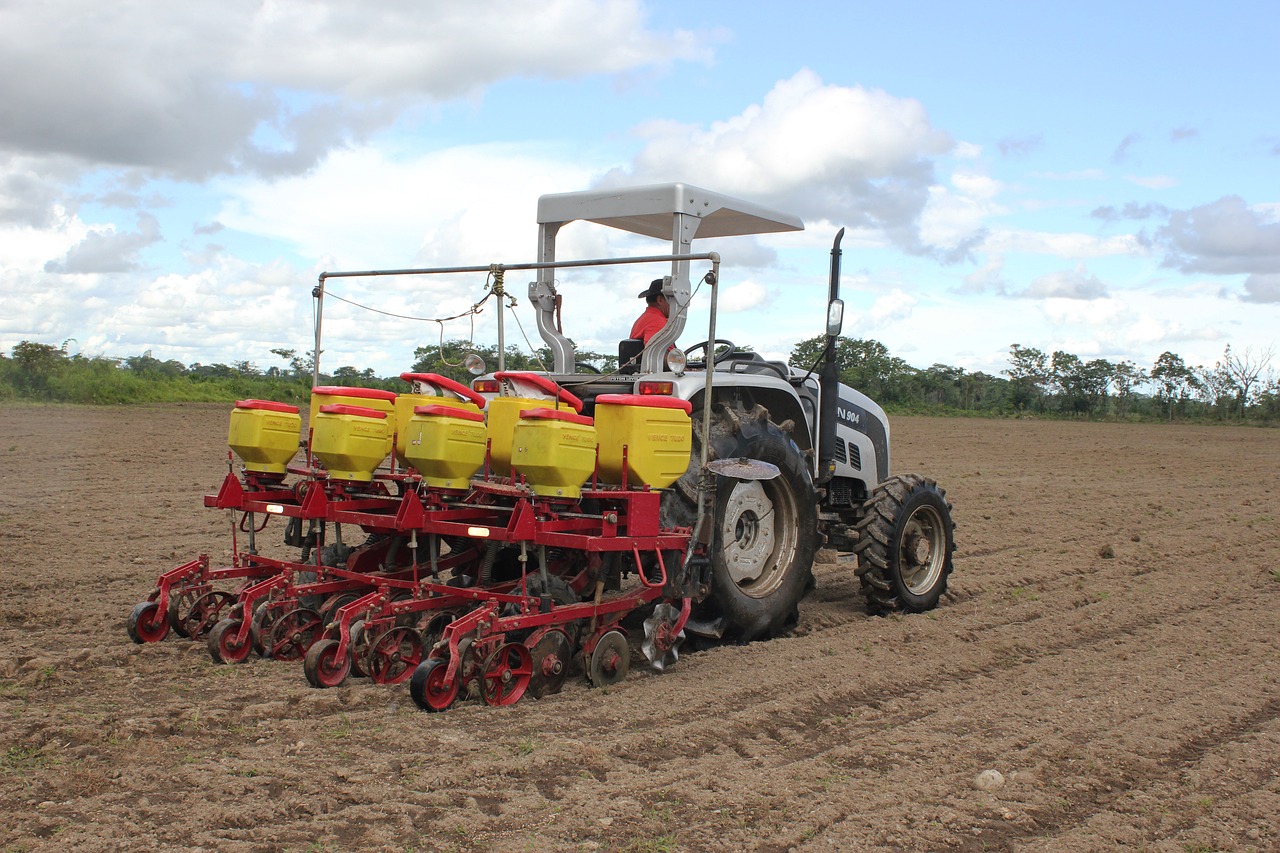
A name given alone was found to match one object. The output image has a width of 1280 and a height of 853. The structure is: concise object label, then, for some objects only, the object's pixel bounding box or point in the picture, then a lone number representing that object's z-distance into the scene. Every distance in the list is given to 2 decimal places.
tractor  5.69
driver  6.27
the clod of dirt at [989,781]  3.96
